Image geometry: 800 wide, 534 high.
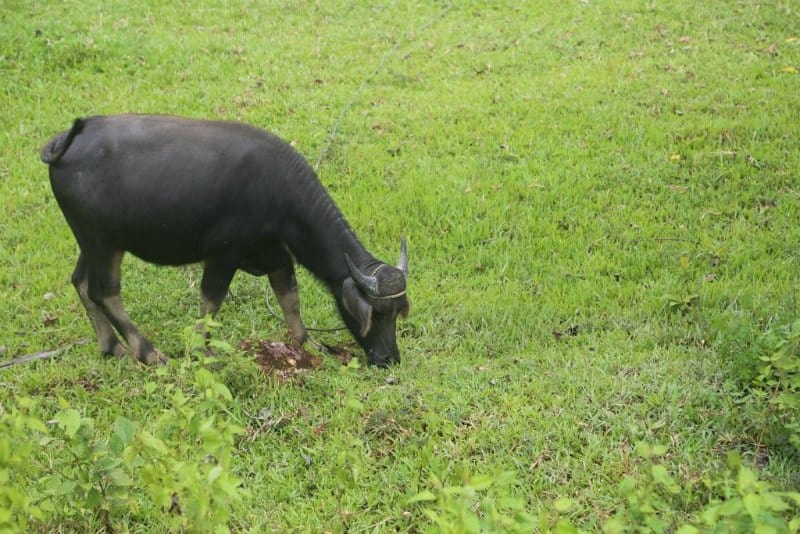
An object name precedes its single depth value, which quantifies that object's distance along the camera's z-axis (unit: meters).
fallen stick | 5.33
